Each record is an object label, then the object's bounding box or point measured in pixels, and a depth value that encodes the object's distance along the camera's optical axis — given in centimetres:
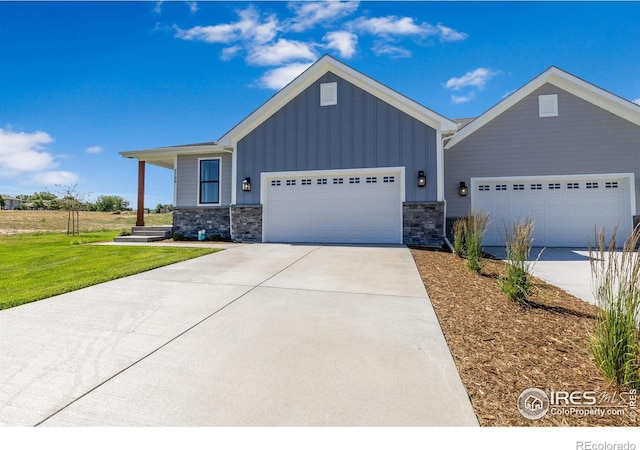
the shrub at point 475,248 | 563
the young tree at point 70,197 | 1669
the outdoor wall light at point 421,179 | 917
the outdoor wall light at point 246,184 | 1054
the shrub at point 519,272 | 389
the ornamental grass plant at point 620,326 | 210
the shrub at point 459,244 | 715
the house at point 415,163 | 939
